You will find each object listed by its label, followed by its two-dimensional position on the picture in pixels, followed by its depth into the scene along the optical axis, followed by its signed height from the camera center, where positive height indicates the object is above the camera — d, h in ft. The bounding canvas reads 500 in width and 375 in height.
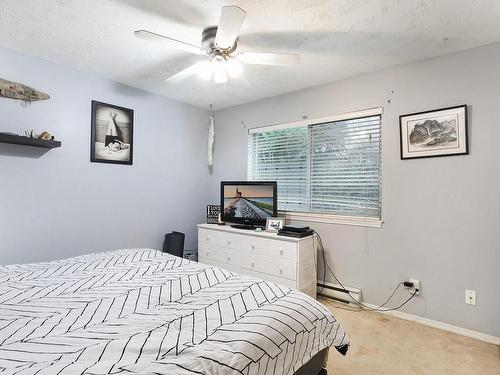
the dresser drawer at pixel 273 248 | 9.48 -1.98
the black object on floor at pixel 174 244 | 11.62 -2.19
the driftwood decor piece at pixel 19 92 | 8.04 +2.87
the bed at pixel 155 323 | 3.03 -1.78
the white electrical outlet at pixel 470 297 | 7.68 -2.81
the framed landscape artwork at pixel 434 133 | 7.89 +1.78
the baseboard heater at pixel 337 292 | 9.64 -3.52
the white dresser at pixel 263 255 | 9.46 -2.33
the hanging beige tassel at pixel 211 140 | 13.97 +2.54
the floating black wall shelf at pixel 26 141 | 7.62 +1.36
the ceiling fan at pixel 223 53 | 5.49 +3.28
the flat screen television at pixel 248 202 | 11.12 -0.43
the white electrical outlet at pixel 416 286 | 8.55 -2.82
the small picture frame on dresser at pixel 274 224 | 10.66 -1.22
